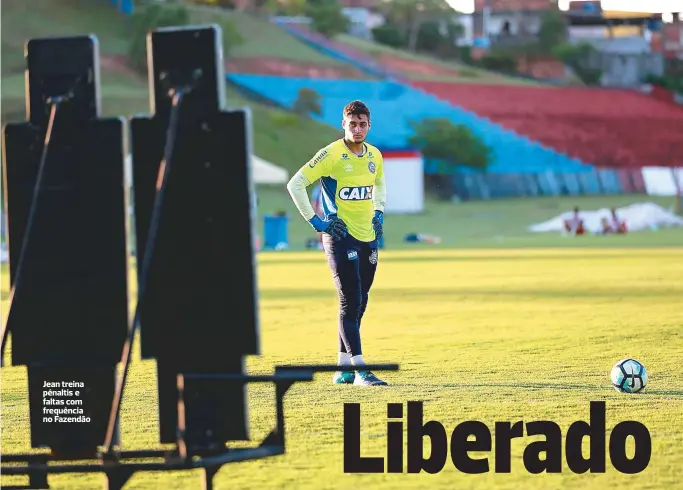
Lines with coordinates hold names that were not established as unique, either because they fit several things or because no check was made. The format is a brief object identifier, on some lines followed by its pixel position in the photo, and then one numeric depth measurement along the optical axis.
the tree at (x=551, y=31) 132.75
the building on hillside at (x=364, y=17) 142.07
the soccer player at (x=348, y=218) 11.42
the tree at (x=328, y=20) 121.38
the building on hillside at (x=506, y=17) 143.00
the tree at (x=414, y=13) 138.25
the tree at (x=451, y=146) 83.94
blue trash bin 43.22
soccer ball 11.01
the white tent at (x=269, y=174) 41.38
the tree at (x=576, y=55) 127.00
